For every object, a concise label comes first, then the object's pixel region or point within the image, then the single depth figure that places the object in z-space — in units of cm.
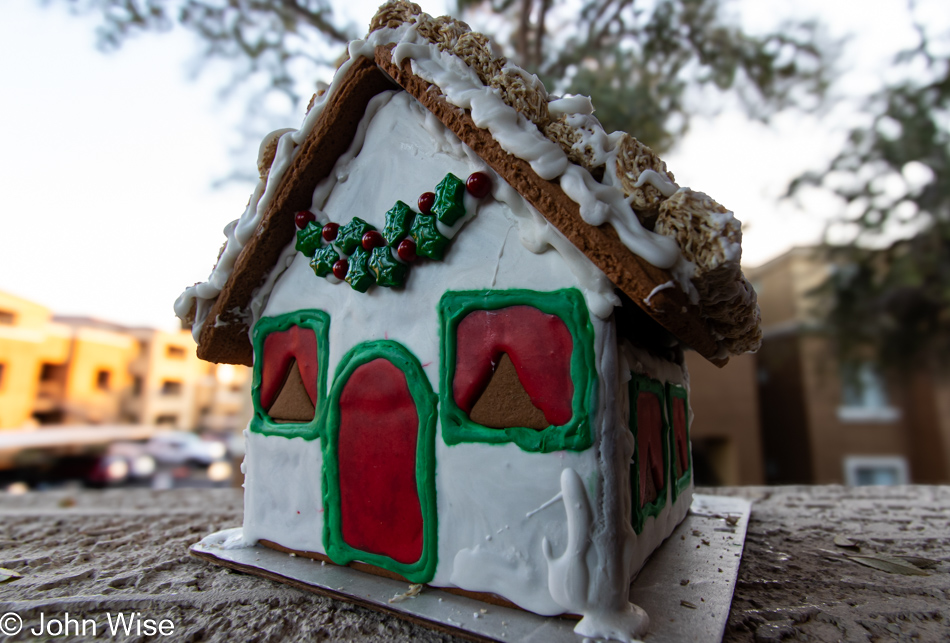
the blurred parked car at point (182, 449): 1594
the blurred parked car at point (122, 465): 1288
